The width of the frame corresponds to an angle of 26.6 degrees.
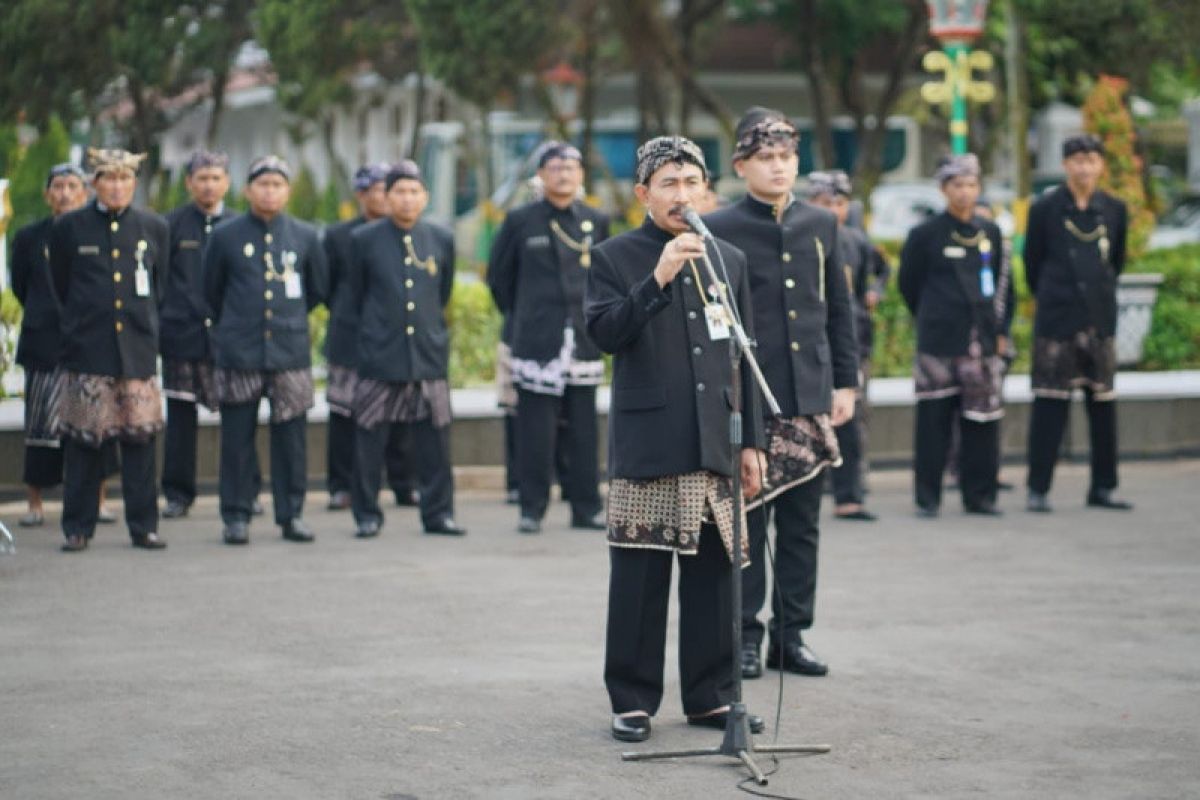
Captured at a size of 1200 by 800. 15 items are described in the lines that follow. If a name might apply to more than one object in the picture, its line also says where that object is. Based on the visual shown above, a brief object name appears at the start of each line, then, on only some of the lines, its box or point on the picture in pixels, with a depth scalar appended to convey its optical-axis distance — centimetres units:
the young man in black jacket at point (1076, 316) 1476
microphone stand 781
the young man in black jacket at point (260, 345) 1338
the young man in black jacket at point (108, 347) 1291
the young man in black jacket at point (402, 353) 1372
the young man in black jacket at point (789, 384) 939
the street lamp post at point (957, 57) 2136
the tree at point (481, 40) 2680
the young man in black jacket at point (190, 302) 1434
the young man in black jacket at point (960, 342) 1471
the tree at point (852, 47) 3403
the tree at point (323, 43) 2389
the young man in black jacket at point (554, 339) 1406
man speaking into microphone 824
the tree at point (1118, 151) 2167
